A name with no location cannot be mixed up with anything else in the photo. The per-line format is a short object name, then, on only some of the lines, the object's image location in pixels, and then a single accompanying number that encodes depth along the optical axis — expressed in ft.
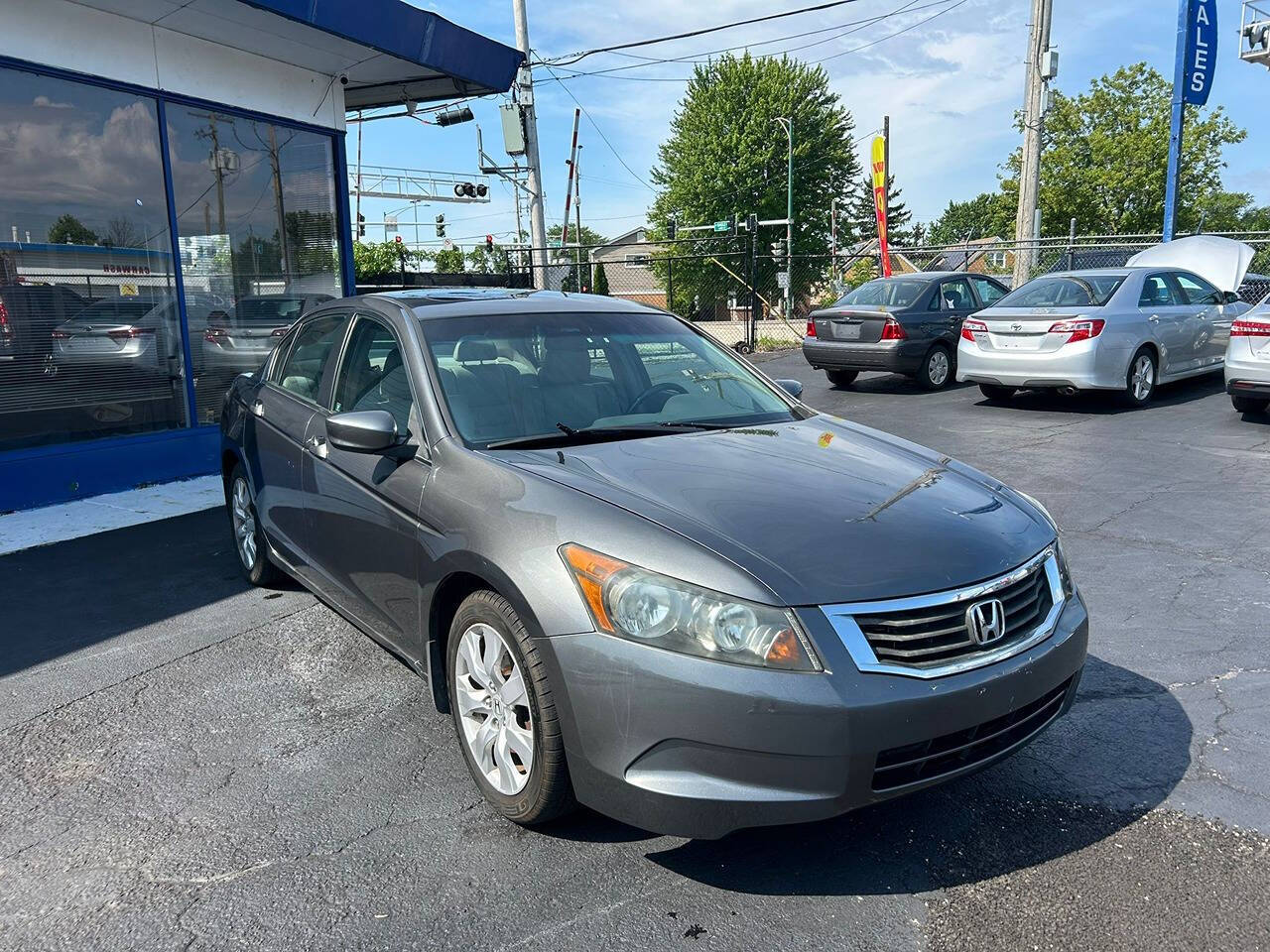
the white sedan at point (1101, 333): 33.81
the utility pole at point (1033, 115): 60.29
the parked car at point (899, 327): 41.32
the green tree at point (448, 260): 155.02
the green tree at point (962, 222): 382.83
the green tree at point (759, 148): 166.20
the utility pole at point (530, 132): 56.08
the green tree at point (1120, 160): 163.43
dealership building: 24.90
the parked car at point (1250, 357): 29.19
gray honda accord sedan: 7.72
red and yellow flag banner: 77.30
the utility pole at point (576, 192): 157.78
